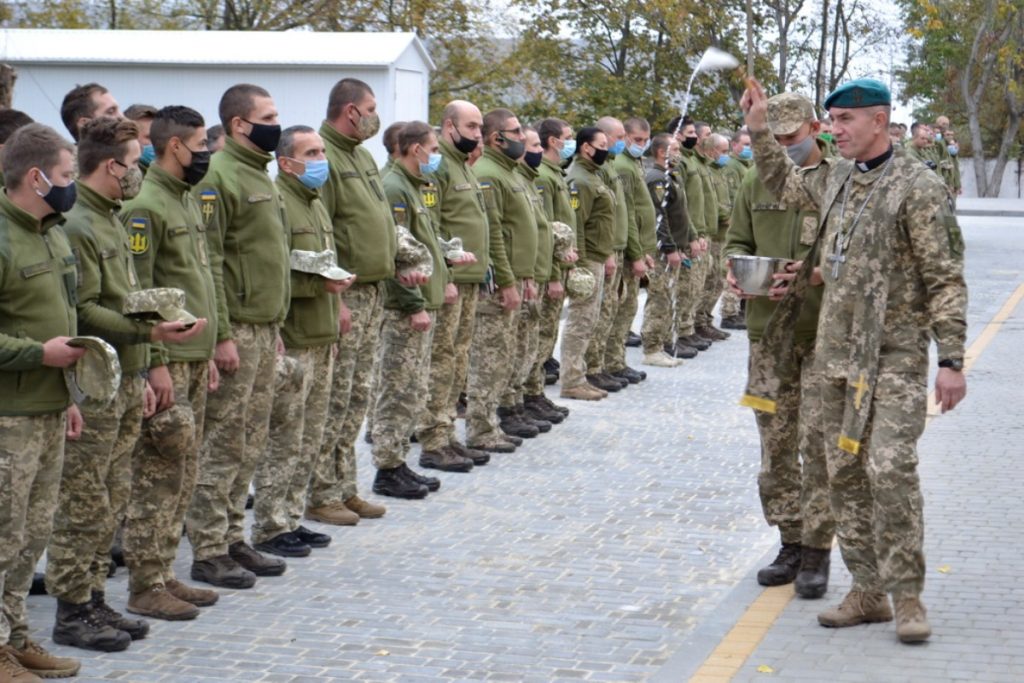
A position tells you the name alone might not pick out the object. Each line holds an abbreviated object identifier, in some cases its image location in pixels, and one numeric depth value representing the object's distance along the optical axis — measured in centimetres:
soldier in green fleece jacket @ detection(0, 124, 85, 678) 608
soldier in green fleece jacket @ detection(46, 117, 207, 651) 666
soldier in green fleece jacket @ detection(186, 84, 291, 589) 788
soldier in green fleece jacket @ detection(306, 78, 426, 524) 914
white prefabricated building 2066
